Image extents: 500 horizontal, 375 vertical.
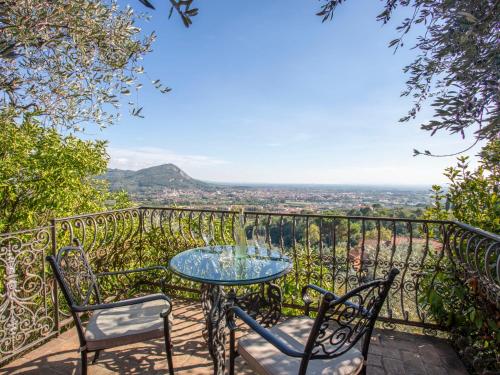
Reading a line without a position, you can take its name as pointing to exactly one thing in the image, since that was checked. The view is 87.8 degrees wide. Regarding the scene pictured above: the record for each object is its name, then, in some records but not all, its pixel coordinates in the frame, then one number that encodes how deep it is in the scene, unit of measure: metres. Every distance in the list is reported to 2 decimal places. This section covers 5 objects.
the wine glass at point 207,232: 2.71
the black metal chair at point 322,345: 1.19
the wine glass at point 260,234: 3.38
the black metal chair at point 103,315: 1.67
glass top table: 1.86
